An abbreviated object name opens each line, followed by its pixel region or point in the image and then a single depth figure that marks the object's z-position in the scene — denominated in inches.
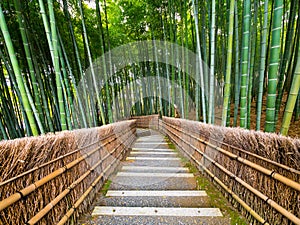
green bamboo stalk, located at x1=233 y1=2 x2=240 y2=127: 107.7
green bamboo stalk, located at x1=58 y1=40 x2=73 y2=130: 113.6
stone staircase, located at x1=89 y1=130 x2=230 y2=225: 56.2
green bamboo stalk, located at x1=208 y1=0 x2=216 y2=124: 94.3
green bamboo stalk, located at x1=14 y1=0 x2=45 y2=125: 78.7
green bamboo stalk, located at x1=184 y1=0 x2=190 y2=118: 133.7
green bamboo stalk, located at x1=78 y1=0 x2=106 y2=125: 115.3
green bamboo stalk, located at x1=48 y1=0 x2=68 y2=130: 76.9
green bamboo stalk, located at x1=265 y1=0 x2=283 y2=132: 60.6
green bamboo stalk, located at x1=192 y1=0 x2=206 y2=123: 110.4
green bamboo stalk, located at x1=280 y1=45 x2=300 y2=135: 56.4
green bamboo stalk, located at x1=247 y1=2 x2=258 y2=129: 104.4
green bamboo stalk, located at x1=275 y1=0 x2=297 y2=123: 99.6
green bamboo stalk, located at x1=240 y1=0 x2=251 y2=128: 75.7
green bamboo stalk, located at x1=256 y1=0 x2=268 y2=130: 77.4
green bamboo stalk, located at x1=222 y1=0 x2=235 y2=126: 81.6
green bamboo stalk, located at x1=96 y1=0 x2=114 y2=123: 133.5
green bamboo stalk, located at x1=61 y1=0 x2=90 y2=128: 118.1
